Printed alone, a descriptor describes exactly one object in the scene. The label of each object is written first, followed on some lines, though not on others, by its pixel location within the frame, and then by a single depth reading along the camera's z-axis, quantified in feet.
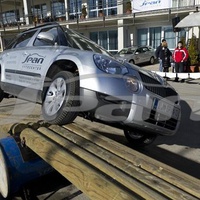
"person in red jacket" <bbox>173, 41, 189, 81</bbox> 36.91
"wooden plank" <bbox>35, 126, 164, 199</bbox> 6.20
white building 53.11
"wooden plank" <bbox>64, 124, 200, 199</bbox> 6.66
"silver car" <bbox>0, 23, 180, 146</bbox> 9.25
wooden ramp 6.25
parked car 52.08
